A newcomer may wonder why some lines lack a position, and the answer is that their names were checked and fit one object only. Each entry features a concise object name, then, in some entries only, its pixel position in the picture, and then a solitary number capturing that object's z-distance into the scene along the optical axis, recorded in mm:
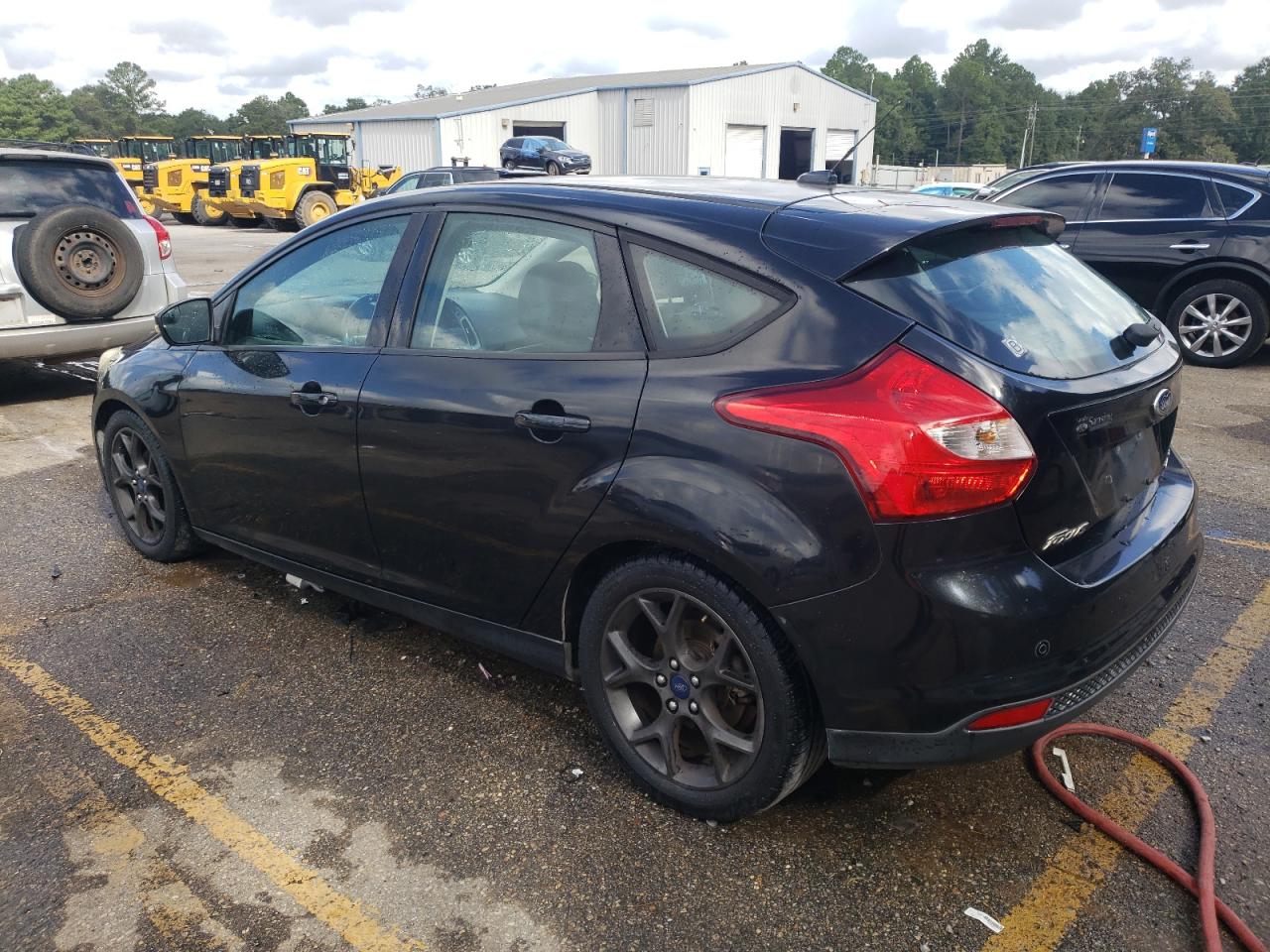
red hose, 2211
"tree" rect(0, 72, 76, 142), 98312
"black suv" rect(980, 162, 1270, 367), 8086
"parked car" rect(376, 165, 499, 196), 17391
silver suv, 6621
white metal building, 42438
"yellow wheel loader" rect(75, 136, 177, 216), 37938
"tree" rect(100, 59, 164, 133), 137125
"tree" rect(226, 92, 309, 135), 109438
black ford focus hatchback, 2182
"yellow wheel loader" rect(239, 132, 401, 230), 27312
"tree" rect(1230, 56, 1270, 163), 90938
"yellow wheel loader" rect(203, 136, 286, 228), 28328
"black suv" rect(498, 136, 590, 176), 31375
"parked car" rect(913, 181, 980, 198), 23000
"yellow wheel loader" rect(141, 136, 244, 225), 31547
